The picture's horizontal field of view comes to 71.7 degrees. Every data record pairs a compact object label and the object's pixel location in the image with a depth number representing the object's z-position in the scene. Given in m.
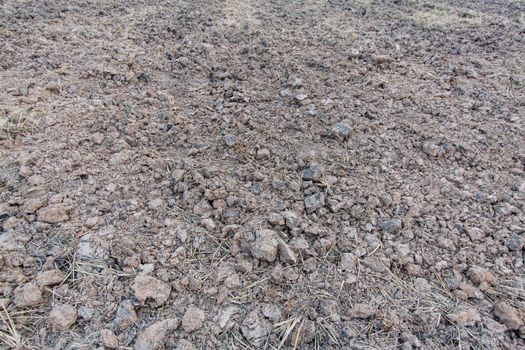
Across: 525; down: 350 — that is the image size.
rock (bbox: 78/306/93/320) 1.30
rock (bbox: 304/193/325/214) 1.72
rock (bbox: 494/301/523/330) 1.33
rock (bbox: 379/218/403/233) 1.65
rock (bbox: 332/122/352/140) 2.15
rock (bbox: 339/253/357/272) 1.50
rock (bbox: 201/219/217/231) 1.63
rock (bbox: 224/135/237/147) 2.09
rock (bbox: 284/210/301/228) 1.62
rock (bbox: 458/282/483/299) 1.43
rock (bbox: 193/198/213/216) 1.69
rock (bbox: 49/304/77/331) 1.27
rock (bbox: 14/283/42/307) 1.31
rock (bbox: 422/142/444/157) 2.10
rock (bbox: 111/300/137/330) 1.29
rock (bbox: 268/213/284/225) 1.63
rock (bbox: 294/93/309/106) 2.46
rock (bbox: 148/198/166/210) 1.70
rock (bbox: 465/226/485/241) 1.64
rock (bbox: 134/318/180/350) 1.24
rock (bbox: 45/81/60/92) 2.46
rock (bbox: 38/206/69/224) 1.59
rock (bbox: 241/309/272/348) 1.29
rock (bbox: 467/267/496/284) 1.48
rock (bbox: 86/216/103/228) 1.59
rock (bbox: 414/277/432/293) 1.45
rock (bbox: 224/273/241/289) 1.43
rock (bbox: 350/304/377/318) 1.34
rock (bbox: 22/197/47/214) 1.62
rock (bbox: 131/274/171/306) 1.36
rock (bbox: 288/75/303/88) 2.62
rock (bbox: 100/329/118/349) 1.23
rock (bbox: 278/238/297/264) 1.50
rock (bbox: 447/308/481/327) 1.34
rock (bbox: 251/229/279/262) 1.49
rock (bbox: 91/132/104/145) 2.06
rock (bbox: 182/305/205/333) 1.30
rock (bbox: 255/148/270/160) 2.01
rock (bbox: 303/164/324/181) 1.86
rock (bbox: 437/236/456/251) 1.60
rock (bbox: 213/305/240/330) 1.31
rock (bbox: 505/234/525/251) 1.59
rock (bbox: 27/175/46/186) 1.76
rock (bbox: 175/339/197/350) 1.24
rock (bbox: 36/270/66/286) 1.37
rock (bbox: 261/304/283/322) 1.34
